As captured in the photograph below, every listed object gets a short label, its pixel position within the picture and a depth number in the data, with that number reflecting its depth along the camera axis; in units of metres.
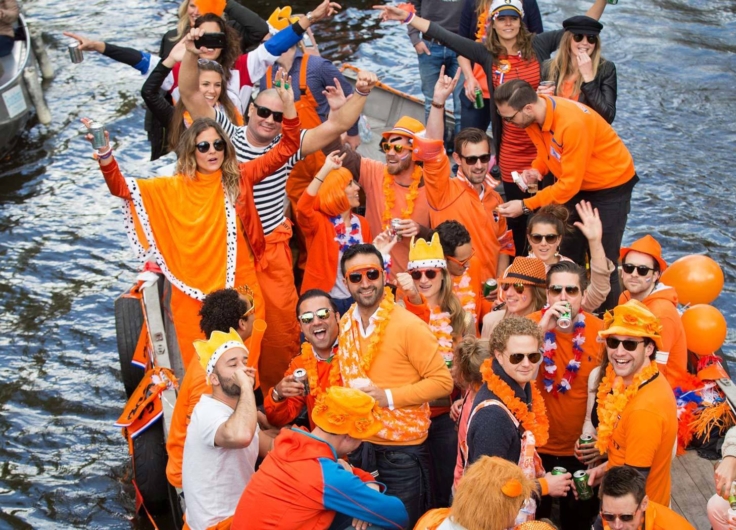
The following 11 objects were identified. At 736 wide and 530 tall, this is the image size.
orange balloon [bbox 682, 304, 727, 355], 13.30
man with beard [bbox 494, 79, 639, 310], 13.56
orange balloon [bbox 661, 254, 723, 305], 14.41
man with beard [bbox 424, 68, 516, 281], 13.85
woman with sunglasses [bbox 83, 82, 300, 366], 12.45
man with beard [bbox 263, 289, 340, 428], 11.37
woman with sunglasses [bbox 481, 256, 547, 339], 11.97
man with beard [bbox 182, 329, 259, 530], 9.65
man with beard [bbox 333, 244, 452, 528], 10.22
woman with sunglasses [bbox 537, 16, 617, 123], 14.76
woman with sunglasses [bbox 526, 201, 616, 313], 12.32
